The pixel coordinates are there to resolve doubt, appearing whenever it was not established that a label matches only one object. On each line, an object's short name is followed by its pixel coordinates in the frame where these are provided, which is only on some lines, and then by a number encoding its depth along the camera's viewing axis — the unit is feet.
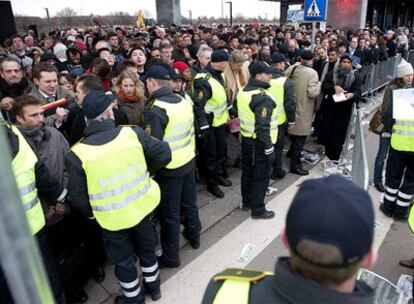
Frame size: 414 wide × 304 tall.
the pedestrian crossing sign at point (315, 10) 20.35
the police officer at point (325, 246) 3.23
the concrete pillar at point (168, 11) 72.02
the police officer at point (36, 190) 8.07
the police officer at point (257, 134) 12.94
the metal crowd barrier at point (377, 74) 28.43
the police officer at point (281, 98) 15.92
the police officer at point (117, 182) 8.39
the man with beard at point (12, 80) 14.73
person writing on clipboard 18.02
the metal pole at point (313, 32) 21.03
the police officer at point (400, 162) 12.90
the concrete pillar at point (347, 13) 62.39
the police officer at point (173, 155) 10.71
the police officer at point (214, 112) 15.10
